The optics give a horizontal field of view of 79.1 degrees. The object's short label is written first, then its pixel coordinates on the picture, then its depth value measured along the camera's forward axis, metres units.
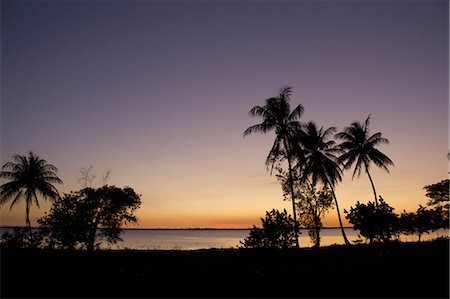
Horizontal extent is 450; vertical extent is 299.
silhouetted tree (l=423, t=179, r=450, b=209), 36.59
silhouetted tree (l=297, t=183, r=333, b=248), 32.84
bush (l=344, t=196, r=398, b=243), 20.59
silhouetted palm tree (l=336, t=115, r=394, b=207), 31.48
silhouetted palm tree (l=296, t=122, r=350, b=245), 31.02
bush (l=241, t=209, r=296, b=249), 19.19
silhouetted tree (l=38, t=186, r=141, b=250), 21.91
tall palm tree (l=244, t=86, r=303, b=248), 26.17
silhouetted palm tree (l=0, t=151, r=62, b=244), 30.42
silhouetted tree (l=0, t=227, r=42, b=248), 21.92
